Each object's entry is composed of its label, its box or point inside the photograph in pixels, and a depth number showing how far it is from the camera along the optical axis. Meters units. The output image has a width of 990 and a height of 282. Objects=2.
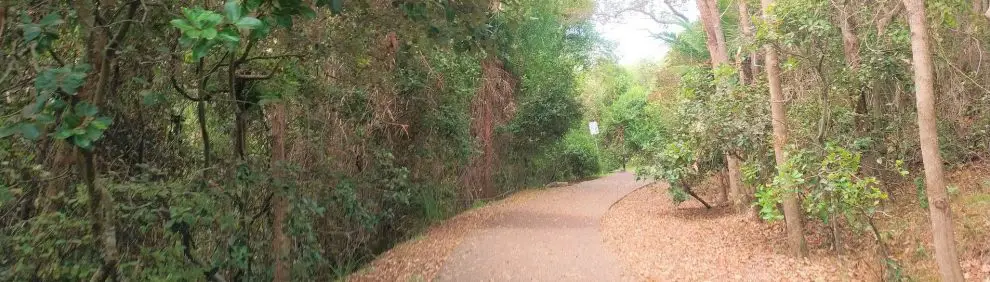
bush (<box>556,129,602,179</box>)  27.64
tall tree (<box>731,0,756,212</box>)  10.32
